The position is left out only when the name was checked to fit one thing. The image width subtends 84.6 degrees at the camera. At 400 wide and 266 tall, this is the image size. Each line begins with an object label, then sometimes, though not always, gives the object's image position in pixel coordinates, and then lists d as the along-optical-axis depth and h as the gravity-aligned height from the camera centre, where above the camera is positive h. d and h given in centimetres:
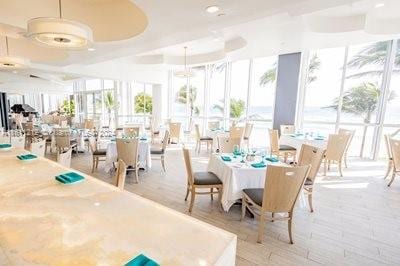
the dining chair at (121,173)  202 -60
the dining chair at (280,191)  236 -85
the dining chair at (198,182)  318 -103
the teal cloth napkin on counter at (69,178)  173 -58
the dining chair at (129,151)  438 -86
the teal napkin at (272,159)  349 -73
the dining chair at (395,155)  437 -72
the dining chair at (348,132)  530 -39
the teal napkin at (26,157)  238 -58
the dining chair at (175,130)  833 -75
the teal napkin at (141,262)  83 -59
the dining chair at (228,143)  449 -63
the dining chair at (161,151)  526 -102
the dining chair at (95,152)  498 -102
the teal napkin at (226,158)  338 -72
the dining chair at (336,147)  503 -72
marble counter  91 -61
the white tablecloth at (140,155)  484 -105
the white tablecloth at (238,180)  297 -92
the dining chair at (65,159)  264 -65
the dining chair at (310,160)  315 -69
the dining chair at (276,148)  562 -87
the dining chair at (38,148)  336 -67
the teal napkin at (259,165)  308 -73
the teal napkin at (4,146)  294 -58
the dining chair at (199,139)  732 -94
